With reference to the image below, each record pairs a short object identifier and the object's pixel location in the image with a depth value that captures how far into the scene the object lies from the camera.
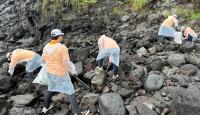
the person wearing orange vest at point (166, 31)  4.92
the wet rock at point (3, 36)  6.71
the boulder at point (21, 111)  3.13
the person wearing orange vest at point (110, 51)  3.66
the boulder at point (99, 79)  3.47
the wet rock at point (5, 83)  3.85
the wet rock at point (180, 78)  3.63
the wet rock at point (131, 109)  3.11
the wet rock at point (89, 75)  3.62
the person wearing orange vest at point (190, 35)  4.94
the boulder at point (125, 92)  3.38
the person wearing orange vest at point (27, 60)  3.93
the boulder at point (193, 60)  4.03
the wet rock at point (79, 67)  3.83
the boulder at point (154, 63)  3.96
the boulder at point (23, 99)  3.41
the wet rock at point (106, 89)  3.45
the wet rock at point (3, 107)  3.15
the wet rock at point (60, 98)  3.38
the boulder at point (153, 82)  3.50
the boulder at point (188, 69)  3.87
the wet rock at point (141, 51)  4.51
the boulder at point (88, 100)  3.29
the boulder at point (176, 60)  4.08
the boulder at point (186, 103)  2.78
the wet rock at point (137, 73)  3.63
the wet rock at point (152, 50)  4.59
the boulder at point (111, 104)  3.02
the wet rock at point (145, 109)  3.09
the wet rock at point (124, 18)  6.39
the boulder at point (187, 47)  4.52
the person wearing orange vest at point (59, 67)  2.85
